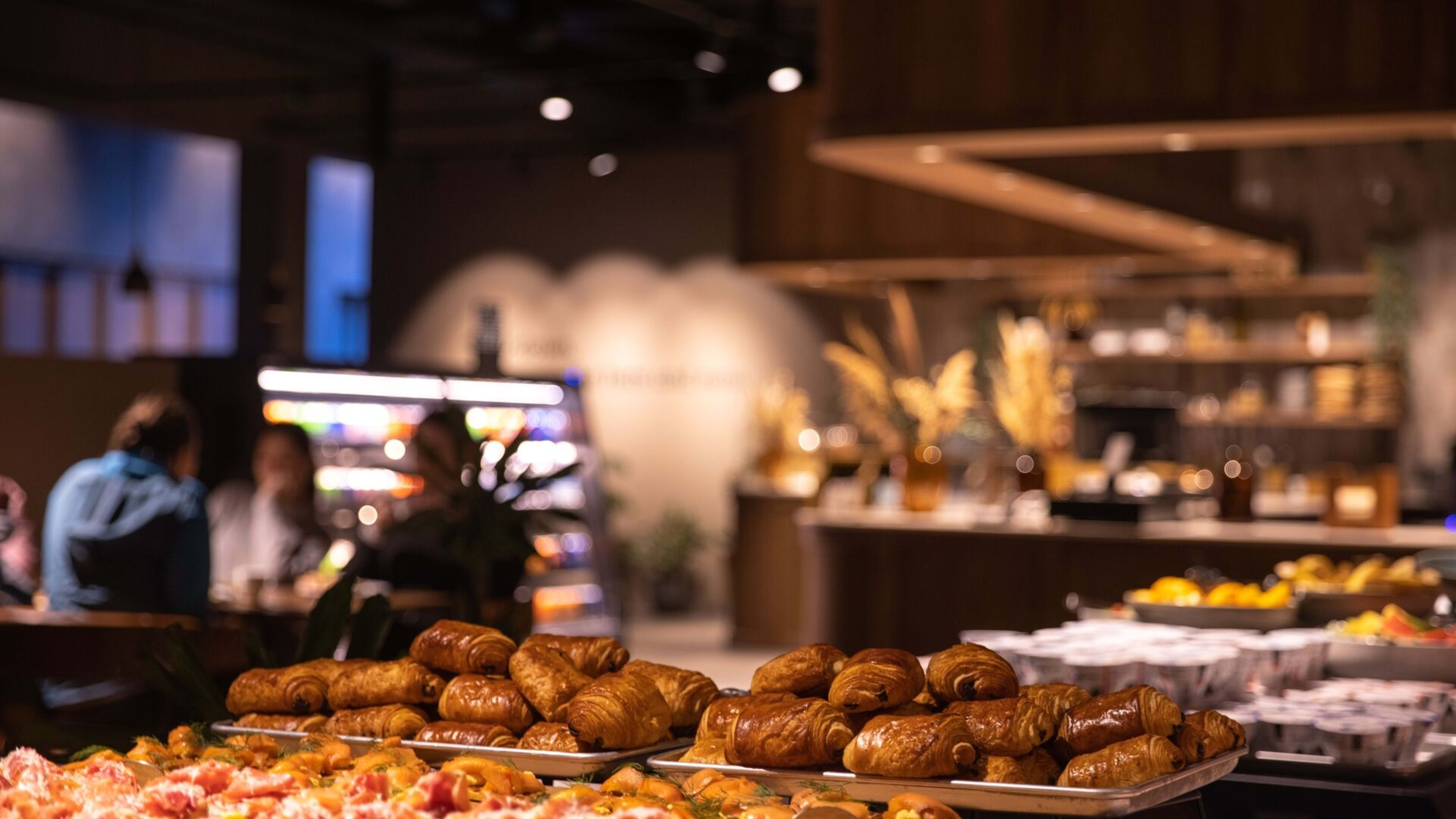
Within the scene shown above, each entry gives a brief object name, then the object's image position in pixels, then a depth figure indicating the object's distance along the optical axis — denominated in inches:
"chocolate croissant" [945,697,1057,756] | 78.3
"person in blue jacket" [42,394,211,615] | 225.3
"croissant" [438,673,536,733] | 87.4
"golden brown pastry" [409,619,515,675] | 92.1
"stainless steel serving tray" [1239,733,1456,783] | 101.8
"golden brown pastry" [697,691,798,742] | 83.5
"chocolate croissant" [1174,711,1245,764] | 82.0
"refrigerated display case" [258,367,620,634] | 319.3
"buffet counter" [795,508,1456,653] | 247.3
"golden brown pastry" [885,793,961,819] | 70.5
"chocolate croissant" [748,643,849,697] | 86.7
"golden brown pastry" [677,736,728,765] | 81.8
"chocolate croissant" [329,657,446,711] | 91.8
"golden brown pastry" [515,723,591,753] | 83.5
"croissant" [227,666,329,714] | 93.7
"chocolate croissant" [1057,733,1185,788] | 75.7
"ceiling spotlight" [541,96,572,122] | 421.4
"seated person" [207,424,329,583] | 287.3
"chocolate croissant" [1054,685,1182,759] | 79.7
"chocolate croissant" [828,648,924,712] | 81.6
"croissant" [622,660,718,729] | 90.7
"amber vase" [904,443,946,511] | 287.3
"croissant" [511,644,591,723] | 86.7
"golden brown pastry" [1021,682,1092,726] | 82.3
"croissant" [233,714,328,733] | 91.6
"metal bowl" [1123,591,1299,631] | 137.2
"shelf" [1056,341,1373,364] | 449.4
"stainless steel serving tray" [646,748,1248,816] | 74.0
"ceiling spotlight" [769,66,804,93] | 375.2
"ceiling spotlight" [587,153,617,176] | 515.8
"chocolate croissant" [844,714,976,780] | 76.3
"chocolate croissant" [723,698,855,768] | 79.5
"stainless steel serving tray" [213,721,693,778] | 82.0
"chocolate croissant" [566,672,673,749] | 83.4
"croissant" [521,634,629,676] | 94.8
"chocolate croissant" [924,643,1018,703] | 83.8
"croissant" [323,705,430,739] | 88.6
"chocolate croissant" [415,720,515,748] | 85.7
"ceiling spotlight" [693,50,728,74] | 430.6
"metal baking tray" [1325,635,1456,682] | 124.4
